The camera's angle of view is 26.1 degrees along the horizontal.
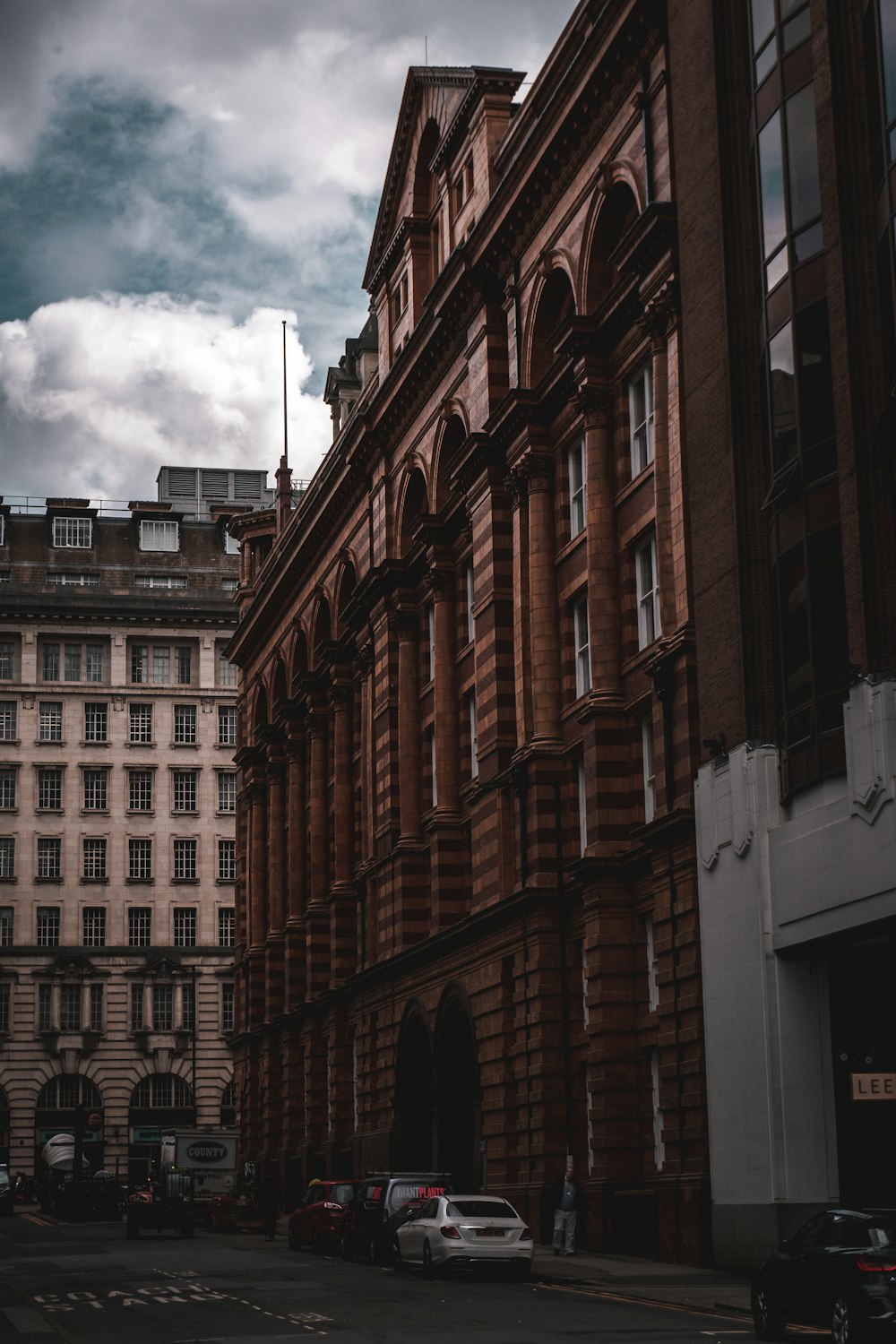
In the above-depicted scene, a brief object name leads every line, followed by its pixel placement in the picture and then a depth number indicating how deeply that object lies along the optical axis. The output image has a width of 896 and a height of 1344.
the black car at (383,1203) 37.25
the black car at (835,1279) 20.19
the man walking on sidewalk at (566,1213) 38.81
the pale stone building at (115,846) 106.62
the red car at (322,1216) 42.97
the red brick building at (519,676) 39.31
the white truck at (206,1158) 68.25
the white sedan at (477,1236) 32.62
